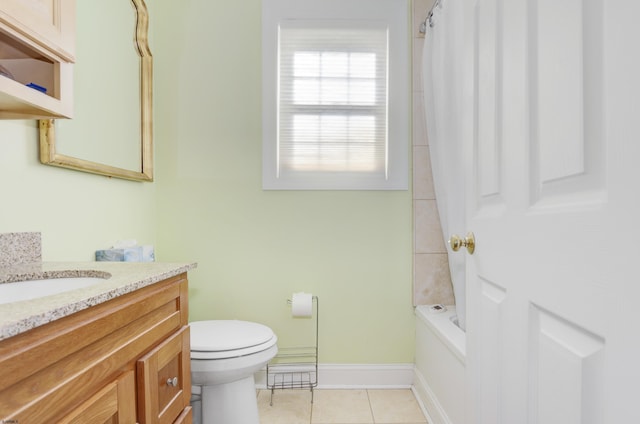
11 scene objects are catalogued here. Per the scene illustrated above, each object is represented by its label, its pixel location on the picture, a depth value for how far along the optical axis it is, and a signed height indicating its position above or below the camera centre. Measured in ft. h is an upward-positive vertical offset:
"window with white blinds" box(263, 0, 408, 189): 6.54 +1.85
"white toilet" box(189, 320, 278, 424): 4.57 -2.13
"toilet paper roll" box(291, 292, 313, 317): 6.06 -1.75
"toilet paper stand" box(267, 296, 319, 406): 6.43 -2.98
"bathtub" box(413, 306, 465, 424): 4.64 -2.44
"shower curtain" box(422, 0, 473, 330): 5.37 +1.42
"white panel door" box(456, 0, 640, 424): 1.51 -0.03
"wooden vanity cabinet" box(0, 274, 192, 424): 1.72 -1.00
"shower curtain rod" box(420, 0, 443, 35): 5.99 +3.39
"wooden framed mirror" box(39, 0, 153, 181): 4.30 +1.55
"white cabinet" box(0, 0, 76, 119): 2.55 +1.28
